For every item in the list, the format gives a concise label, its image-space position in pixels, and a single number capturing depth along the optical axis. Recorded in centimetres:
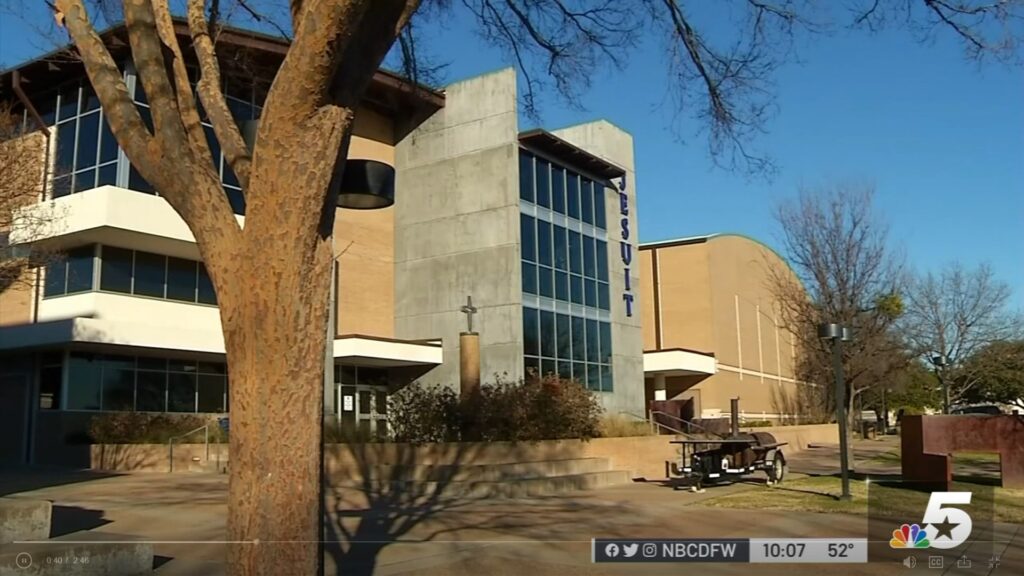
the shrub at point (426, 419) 1928
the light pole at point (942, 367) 2893
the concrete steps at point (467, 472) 1698
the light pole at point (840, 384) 1455
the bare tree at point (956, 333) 3794
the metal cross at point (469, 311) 2731
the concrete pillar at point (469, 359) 2312
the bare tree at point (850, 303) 2409
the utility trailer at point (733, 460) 1758
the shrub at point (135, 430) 2414
